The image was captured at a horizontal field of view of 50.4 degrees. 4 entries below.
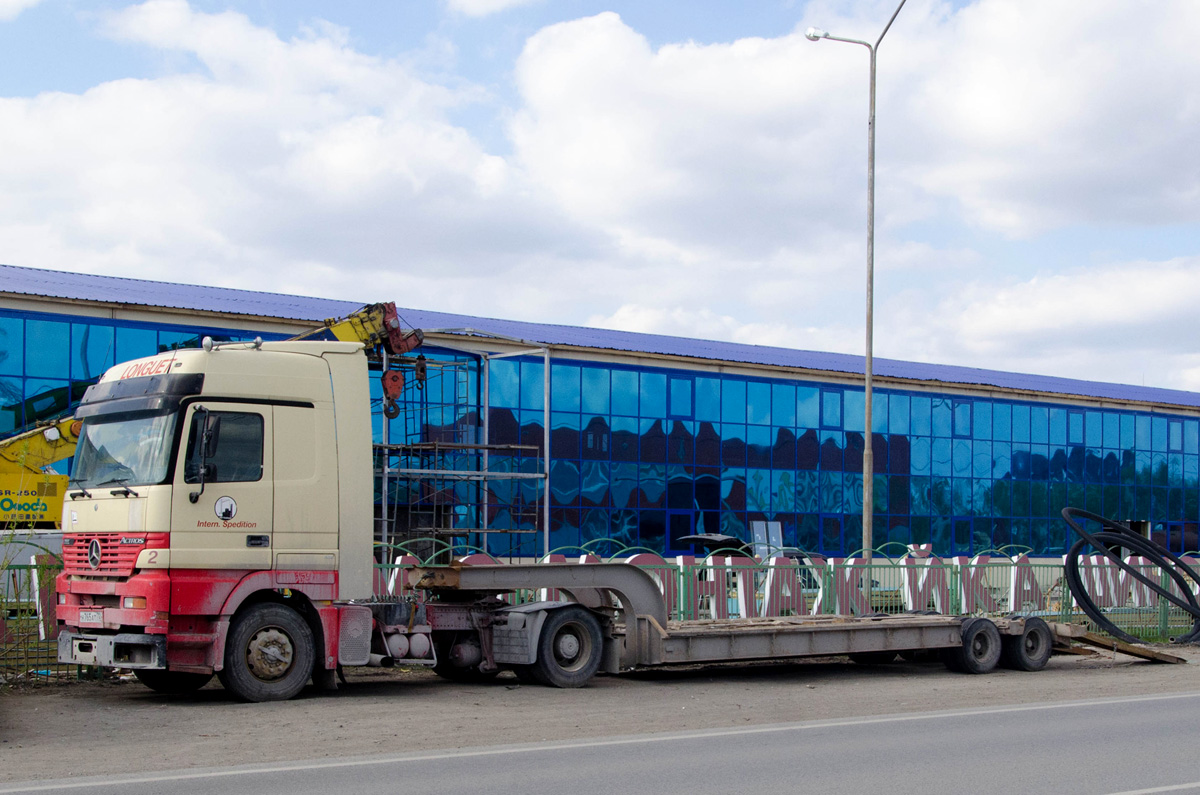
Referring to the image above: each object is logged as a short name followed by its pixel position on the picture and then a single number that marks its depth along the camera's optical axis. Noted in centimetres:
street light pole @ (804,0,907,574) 2433
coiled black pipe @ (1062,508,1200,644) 2081
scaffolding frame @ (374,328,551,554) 2978
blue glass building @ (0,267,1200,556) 3039
